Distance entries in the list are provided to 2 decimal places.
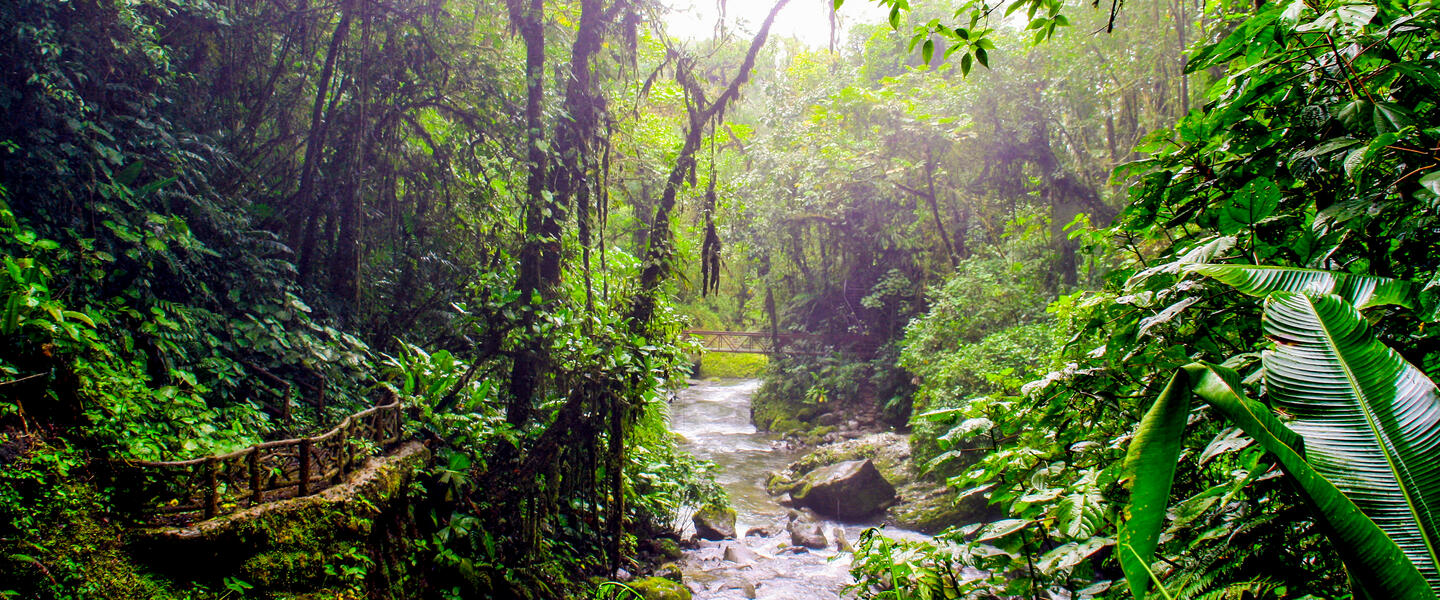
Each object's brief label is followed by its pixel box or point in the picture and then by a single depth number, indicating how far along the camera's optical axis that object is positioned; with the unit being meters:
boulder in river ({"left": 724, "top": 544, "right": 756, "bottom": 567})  7.77
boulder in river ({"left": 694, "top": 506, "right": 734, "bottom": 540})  8.53
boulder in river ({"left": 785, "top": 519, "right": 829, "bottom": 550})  8.60
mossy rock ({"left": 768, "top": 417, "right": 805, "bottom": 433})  15.86
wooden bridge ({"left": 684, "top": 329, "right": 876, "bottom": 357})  17.08
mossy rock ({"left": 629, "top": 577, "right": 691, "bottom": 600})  5.75
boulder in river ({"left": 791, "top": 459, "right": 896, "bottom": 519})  9.80
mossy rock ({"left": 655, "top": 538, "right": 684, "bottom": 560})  7.40
